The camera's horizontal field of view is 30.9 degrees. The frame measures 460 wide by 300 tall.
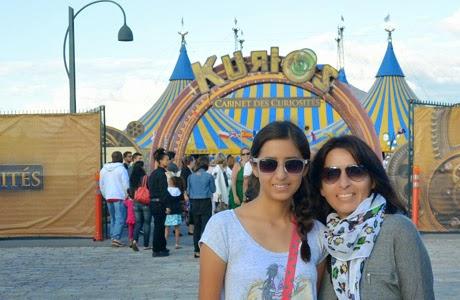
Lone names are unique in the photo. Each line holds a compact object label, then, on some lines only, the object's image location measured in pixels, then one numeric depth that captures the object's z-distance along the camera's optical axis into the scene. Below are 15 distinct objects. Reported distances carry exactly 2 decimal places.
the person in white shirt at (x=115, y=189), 14.23
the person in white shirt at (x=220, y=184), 16.97
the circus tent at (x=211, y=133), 34.00
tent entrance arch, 22.75
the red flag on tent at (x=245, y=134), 33.78
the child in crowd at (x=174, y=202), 13.23
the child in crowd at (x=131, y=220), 14.12
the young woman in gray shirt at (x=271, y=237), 2.96
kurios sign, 22.91
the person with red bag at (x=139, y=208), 13.73
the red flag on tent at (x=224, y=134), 34.30
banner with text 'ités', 15.32
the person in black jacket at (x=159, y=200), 12.73
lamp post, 17.70
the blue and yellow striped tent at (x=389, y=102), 35.09
